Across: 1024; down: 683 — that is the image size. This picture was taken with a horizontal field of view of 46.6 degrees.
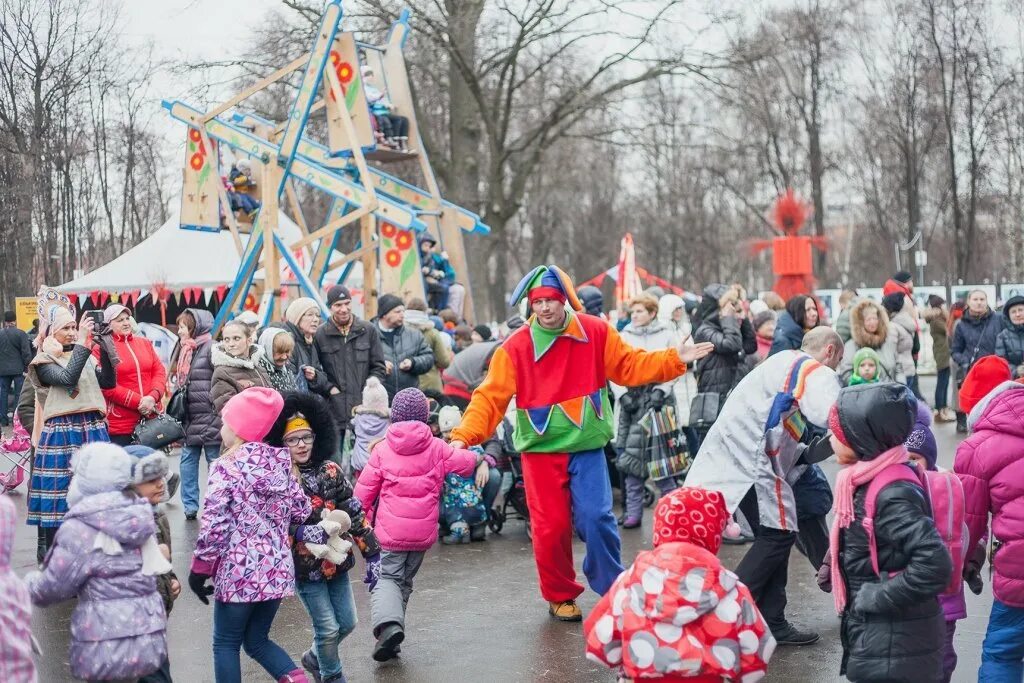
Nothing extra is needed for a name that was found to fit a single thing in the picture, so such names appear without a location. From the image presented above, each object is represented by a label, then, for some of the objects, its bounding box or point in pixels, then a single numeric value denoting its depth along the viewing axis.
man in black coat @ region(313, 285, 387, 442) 9.83
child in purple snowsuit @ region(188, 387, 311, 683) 4.82
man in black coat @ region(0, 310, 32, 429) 17.45
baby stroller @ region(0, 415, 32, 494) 10.38
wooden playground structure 15.58
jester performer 6.57
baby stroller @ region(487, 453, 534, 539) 9.41
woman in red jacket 8.93
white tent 22.72
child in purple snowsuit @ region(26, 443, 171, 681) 4.22
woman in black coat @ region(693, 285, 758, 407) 9.52
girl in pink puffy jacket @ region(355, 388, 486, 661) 6.11
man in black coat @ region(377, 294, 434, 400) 10.53
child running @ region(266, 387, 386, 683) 5.23
